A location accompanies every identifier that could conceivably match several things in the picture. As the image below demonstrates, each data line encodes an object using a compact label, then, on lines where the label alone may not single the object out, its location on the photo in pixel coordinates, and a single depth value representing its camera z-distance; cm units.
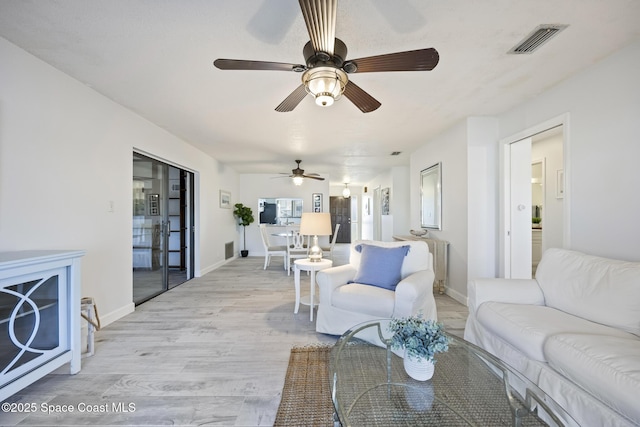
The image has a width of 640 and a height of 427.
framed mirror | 409
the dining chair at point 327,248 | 569
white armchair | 215
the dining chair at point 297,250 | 520
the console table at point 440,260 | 381
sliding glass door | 351
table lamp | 301
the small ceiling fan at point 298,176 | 573
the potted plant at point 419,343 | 127
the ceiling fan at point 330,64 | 141
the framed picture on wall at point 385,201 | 733
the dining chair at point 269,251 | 551
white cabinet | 152
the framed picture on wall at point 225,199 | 607
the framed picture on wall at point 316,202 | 754
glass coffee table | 110
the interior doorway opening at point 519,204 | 276
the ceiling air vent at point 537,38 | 173
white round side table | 289
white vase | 131
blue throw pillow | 248
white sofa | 119
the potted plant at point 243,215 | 694
